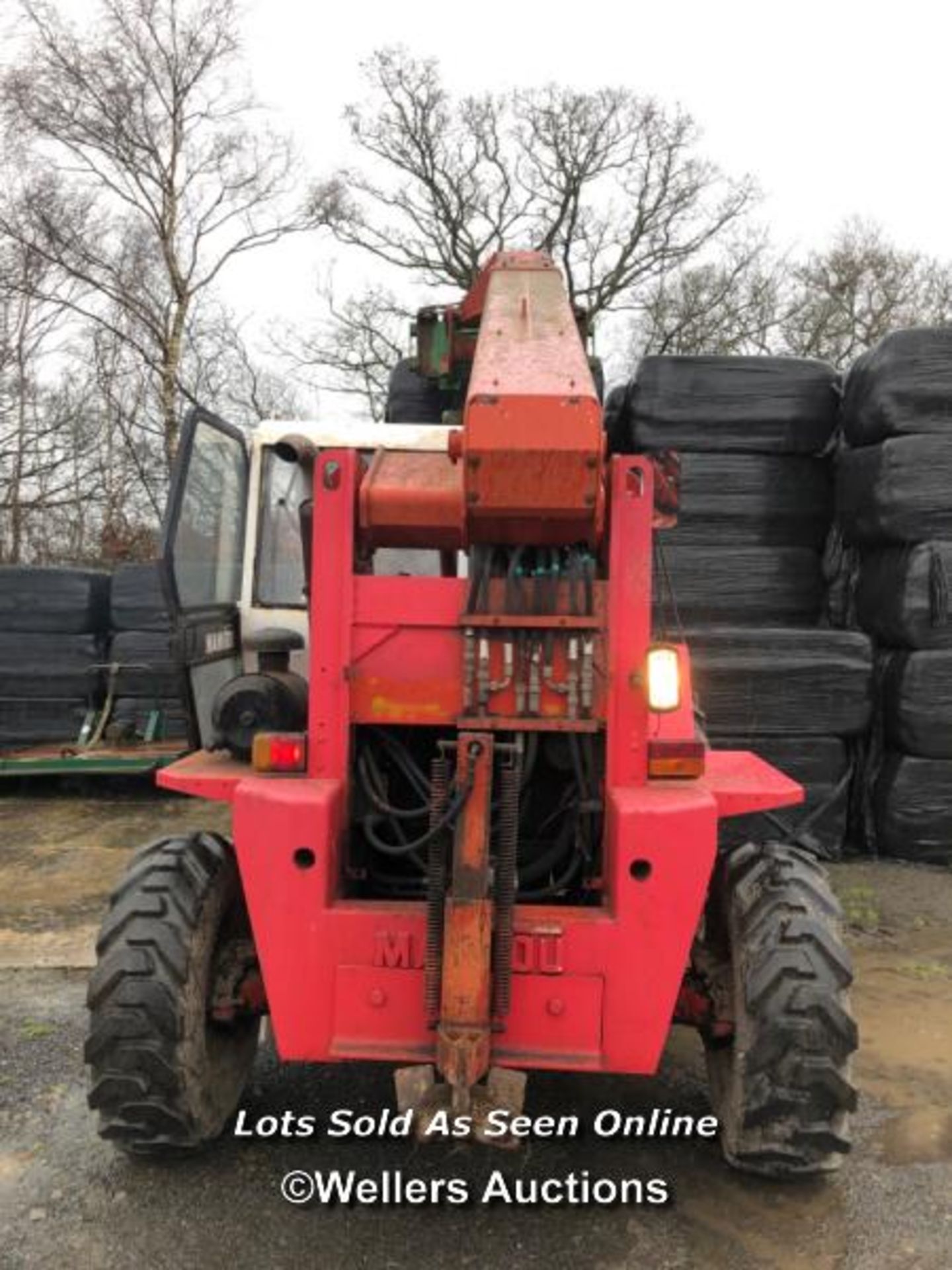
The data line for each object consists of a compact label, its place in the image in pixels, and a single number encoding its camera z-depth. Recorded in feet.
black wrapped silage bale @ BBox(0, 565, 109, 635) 32.60
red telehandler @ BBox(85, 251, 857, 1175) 8.96
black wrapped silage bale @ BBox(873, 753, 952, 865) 21.53
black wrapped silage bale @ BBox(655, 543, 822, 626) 22.52
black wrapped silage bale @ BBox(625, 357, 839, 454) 22.61
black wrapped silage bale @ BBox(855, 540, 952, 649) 21.35
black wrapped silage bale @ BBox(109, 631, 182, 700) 32.91
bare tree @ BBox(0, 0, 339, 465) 56.65
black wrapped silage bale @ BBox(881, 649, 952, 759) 21.31
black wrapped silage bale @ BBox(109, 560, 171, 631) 33.32
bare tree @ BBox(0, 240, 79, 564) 62.39
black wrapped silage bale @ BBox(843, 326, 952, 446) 21.43
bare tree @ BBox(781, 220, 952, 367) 85.51
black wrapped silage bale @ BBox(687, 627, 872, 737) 21.74
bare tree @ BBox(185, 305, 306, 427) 70.03
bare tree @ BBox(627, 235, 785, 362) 80.28
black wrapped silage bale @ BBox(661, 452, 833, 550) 22.58
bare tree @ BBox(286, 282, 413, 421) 74.28
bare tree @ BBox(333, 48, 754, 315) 75.97
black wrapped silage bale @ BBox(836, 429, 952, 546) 21.38
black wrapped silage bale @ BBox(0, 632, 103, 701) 32.48
